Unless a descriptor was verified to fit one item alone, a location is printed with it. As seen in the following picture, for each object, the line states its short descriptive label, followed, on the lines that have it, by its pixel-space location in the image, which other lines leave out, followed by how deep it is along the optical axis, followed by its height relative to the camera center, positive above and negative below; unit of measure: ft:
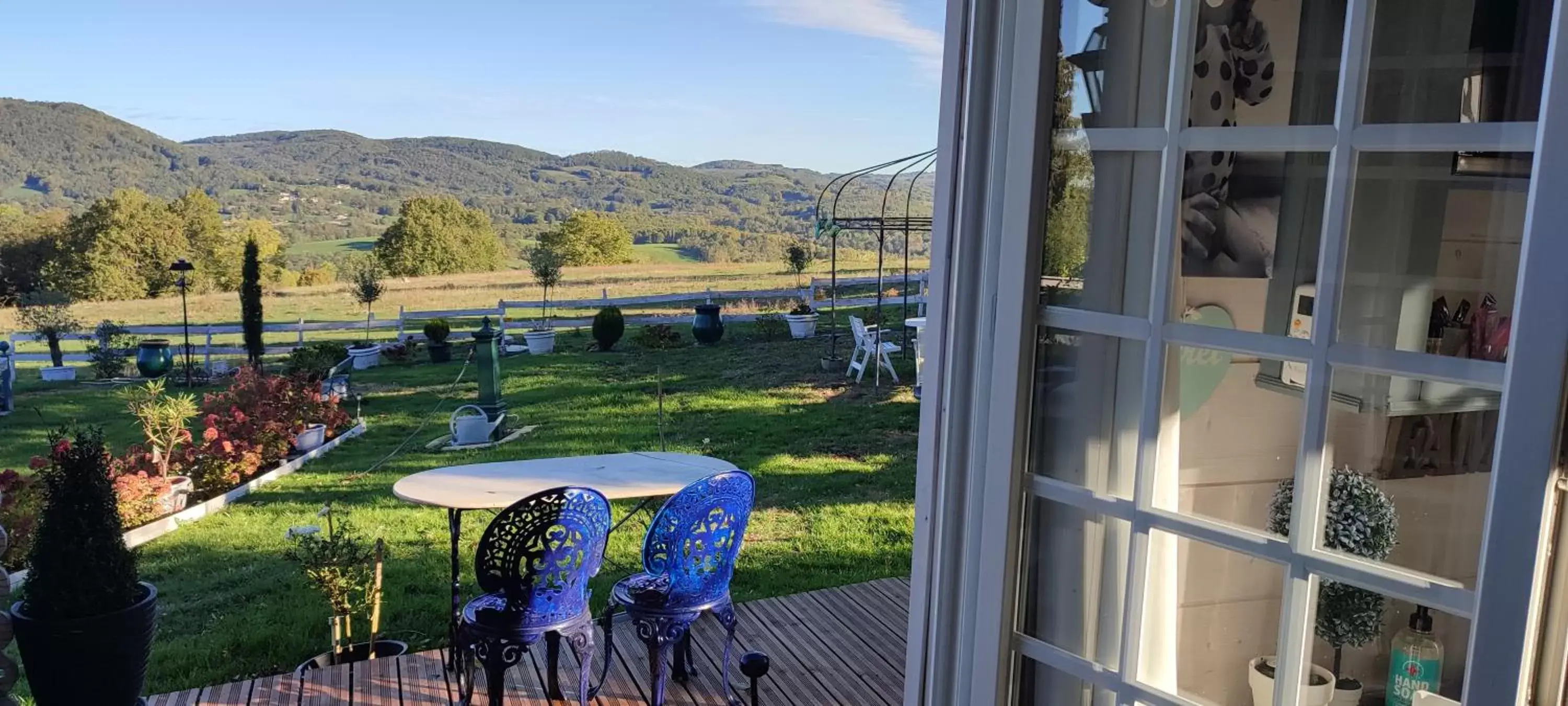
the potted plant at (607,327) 34.47 -2.87
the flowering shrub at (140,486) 18.94 -5.10
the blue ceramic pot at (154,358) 28.91 -3.87
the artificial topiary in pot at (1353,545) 4.24 -1.18
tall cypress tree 28.73 -2.11
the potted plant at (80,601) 7.67 -2.99
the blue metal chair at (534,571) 7.84 -2.68
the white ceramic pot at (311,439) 24.95 -5.25
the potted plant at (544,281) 33.96 -1.33
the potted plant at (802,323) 35.22 -2.53
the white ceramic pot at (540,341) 33.91 -3.43
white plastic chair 31.42 -2.97
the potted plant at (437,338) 32.19 -3.30
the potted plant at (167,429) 20.17 -4.20
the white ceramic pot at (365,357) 30.71 -3.80
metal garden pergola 25.55 +0.93
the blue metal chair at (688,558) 8.42 -2.70
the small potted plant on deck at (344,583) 10.19 -3.78
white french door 3.77 -0.36
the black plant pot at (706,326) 35.42 -2.77
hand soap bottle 4.10 -1.63
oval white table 8.90 -2.35
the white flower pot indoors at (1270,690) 4.50 -1.94
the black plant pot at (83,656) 7.63 -3.40
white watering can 27.68 -5.32
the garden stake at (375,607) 9.99 -3.87
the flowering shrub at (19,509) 15.35 -4.67
